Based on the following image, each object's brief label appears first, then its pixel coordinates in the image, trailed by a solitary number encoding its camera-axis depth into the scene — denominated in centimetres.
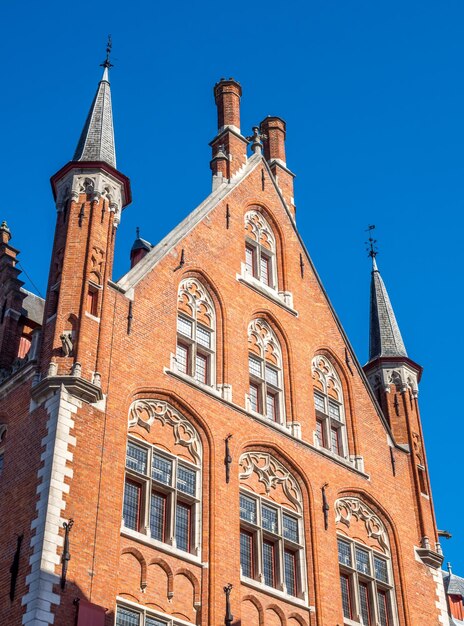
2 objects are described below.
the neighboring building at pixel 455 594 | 4244
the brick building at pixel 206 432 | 2003
